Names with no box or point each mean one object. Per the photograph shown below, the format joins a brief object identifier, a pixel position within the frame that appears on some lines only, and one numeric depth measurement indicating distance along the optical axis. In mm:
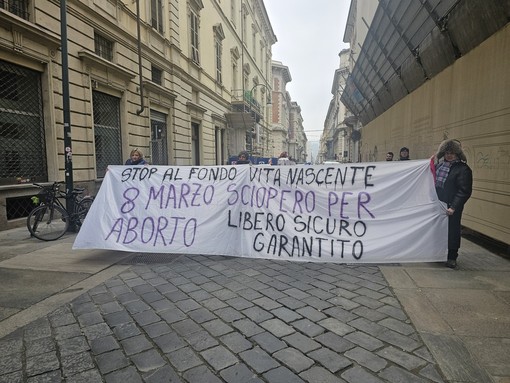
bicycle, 6352
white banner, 4426
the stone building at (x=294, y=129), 92469
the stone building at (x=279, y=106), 63094
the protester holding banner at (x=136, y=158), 6711
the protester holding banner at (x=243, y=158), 8523
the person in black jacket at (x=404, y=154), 8359
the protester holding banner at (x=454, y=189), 4324
